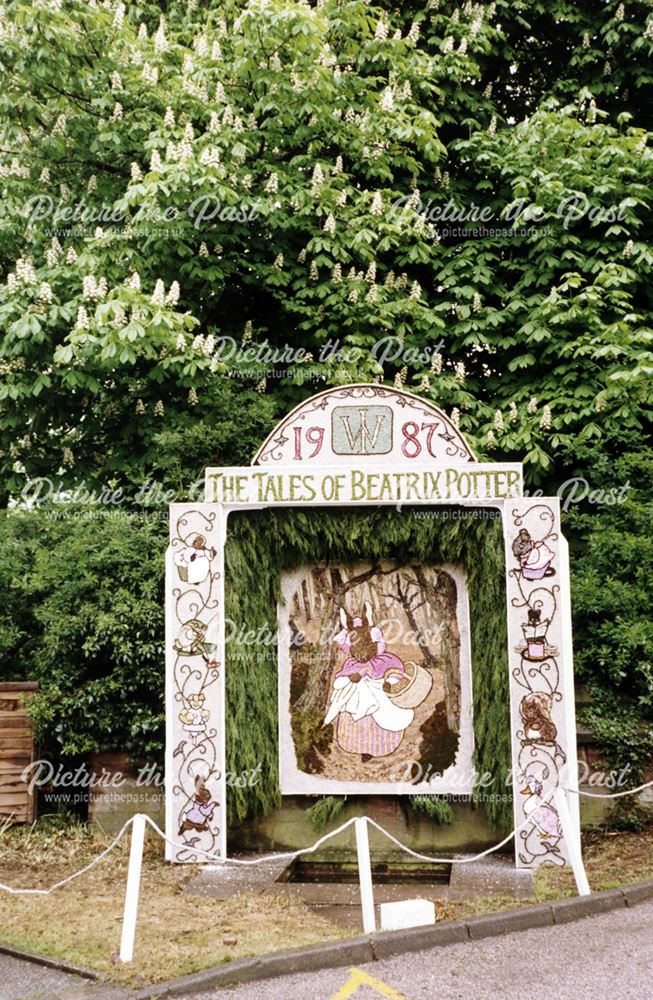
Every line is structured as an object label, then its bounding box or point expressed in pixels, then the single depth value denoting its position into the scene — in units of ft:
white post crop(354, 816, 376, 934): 21.08
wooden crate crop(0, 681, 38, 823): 32.07
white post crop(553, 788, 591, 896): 23.38
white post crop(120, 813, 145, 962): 19.88
